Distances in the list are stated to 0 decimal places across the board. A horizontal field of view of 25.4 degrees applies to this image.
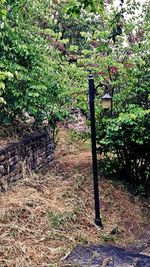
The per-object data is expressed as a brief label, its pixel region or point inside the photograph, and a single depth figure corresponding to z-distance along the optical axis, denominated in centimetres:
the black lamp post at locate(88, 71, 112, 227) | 497
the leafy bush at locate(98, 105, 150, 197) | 593
